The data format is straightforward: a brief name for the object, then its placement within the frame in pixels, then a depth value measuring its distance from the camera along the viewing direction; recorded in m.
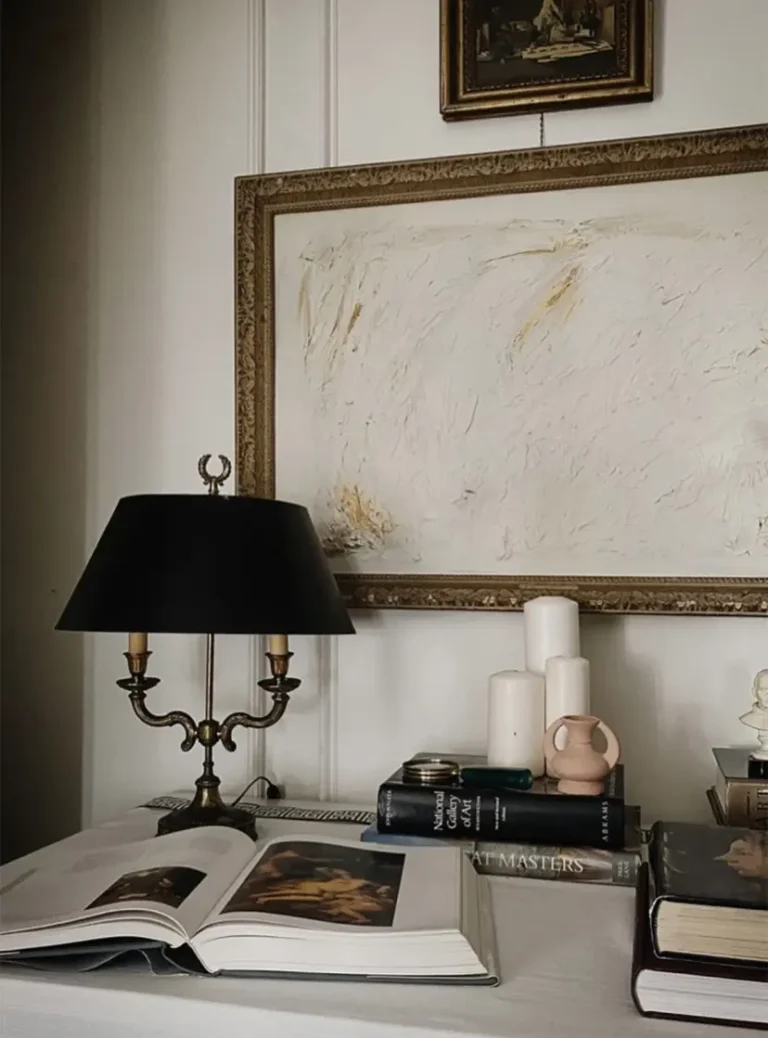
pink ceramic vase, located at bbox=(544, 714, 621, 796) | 1.08
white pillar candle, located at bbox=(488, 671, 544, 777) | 1.19
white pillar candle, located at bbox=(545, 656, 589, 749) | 1.20
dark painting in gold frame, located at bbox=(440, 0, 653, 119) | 1.34
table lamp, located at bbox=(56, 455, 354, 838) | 1.09
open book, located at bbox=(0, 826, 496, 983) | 0.79
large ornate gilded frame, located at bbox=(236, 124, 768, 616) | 1.30
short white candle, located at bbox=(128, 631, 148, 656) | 1.26
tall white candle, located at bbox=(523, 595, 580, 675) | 1.25
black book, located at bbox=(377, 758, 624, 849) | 1.04
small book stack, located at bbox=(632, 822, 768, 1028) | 0.73
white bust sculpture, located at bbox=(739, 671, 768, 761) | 1.14
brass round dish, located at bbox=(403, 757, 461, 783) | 1.14
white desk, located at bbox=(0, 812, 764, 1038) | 0.73
